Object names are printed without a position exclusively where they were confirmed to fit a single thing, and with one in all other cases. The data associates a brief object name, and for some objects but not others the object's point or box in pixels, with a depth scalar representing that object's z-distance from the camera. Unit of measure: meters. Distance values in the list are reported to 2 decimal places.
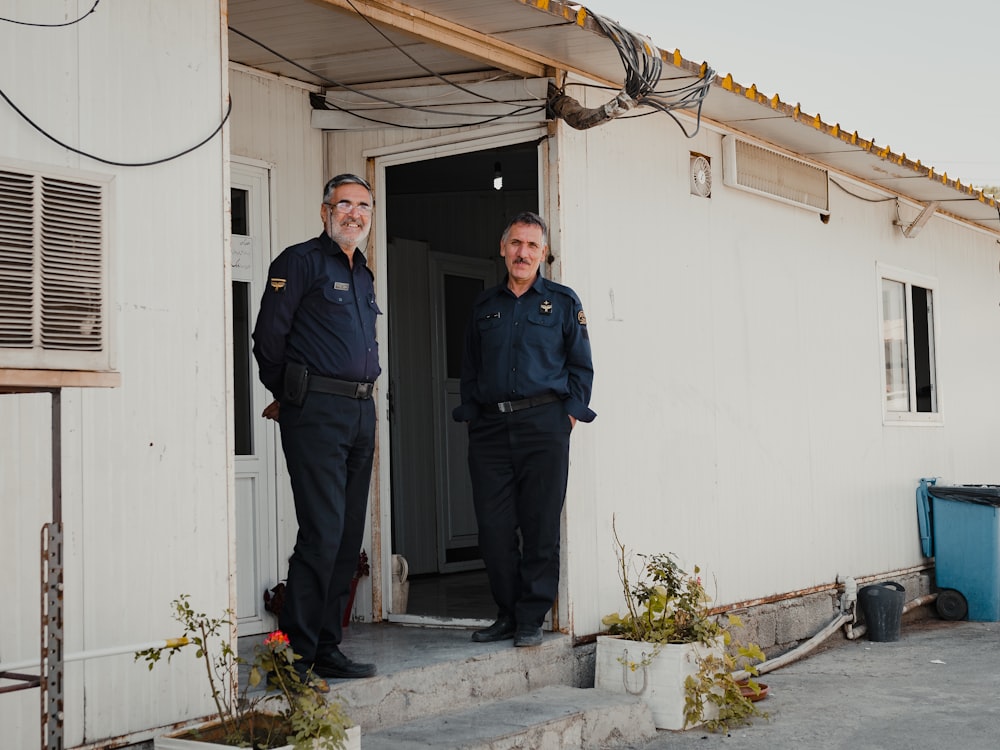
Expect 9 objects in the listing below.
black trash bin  8.15
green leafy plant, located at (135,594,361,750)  3.69
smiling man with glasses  4.48
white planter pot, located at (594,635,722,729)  5.50
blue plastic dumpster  9.06
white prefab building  3.74
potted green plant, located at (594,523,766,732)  5.51
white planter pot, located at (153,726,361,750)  3.74
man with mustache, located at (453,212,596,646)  5.49
